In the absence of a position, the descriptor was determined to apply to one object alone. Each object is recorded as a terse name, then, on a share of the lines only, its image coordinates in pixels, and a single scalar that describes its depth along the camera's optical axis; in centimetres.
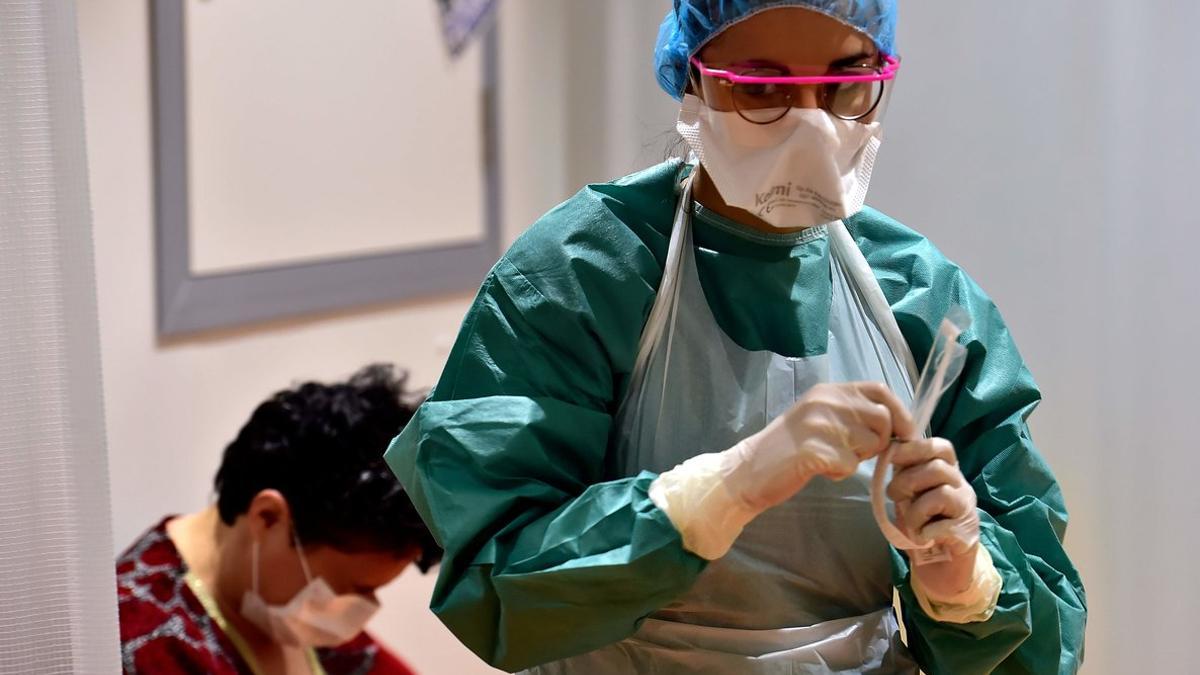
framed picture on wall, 368
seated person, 339
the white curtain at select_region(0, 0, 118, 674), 270
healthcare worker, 256
